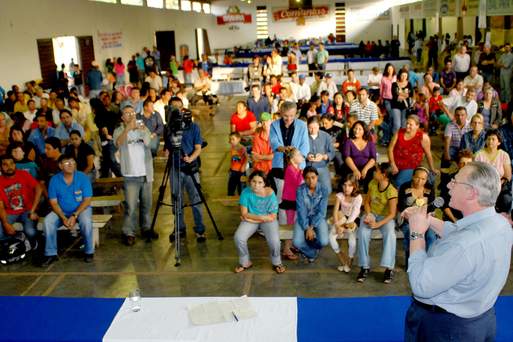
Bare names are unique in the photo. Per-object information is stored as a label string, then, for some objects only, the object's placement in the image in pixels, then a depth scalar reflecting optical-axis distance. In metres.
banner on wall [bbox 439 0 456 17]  17.25
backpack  6.23
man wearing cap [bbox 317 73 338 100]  11.96
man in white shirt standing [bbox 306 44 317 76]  19.77
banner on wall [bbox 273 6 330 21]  36.38
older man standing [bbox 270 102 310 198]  6.09
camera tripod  6.00
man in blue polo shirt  6.14
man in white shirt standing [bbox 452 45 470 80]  13.77
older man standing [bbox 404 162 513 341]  2.37
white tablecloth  3.23
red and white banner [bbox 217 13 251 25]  37.25
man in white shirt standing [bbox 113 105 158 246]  6.46
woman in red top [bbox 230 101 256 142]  8.43
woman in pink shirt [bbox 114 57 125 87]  19.03
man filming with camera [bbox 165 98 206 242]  6.09
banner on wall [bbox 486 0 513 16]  12.23
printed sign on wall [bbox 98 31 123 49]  19.66
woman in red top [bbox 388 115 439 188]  6.58
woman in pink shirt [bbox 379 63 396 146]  10.71
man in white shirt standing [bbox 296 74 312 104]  11.77
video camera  6.00
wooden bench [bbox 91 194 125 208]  7.33
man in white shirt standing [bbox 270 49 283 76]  17.20
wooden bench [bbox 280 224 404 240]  5.95
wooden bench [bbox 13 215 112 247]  6.55
